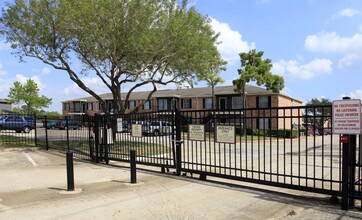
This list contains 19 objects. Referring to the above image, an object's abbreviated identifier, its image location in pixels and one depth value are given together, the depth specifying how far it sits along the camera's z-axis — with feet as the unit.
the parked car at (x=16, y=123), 82.30
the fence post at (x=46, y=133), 53.17
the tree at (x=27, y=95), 208.23
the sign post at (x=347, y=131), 18.66
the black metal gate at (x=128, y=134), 33.04
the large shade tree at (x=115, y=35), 53.16
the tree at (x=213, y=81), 140.71
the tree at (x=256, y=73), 129.18
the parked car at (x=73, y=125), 45.36
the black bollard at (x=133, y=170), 27.79
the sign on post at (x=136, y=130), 34.96
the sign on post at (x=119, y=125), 38.35
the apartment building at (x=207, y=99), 148.26
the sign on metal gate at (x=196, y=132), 28.48
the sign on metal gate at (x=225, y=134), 25.63
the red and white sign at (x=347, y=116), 18.54
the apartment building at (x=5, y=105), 226.91
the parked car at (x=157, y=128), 32.95
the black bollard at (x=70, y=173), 25.48
